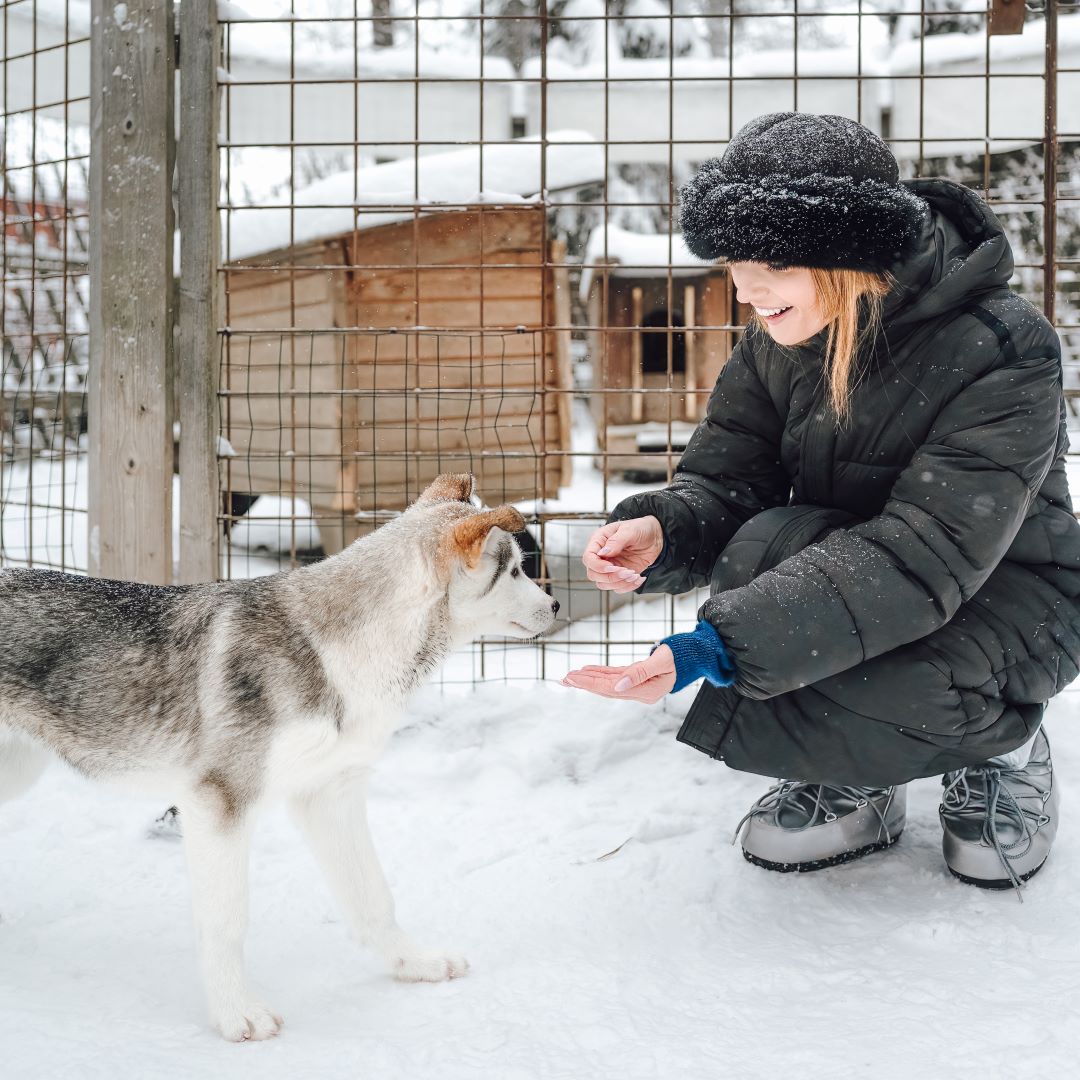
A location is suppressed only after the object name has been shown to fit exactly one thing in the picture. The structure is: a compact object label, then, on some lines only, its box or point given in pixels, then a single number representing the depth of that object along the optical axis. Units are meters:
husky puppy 2.43
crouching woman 2.36
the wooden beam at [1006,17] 4.13
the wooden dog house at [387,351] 6.81
